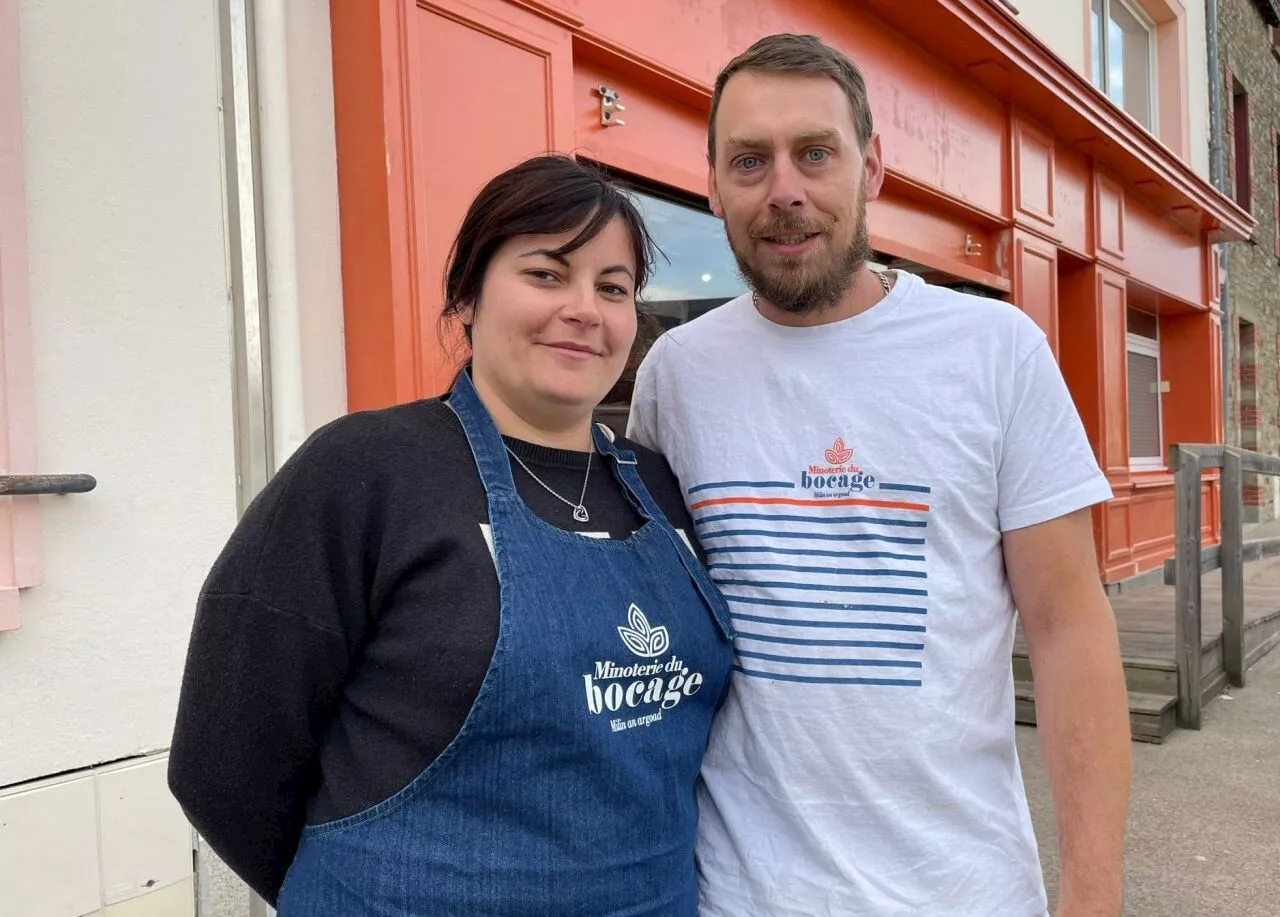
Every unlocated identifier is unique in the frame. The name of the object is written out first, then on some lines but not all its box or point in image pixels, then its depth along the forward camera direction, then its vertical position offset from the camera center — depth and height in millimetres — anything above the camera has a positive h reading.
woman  1128 -267
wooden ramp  4852 -1265
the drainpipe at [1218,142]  10750 +3281
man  1365 -207
